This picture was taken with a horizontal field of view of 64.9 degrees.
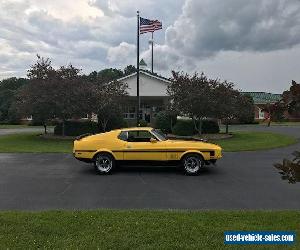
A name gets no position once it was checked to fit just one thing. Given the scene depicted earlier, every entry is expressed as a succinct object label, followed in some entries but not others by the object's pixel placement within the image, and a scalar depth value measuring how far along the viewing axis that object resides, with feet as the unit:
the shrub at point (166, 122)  60.79
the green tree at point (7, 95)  122.61
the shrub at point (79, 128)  54.92
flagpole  53.28
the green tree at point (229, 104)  49.49
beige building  83.51
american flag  55.85
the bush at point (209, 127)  57.07
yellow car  24.15
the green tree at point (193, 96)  48.56
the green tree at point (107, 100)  52.32
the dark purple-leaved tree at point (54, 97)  50.06
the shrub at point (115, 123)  58.00
